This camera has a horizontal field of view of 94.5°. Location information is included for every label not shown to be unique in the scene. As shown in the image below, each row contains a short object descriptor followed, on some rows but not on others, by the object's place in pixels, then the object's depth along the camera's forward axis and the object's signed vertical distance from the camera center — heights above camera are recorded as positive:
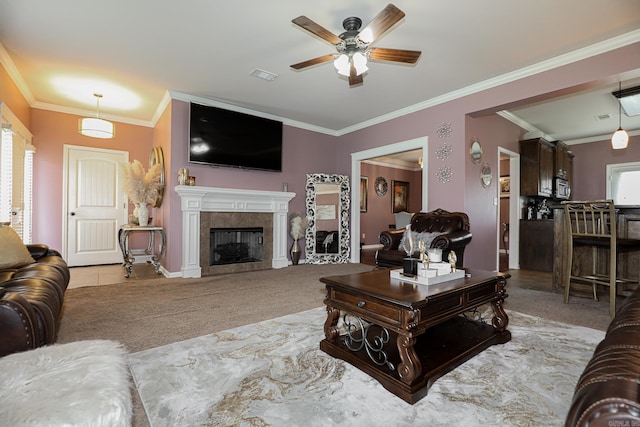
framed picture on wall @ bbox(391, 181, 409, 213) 8.82 +0.54
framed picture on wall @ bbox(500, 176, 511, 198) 7.30 +0.74
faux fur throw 0.76 -0.52
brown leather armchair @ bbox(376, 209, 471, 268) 3.14 -0.23
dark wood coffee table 1.48 -0.69
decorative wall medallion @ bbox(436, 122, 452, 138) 4.19 +1.21
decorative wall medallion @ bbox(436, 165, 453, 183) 4.19 +0.59
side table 4.13 -0.46
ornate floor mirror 5.56 -0.10
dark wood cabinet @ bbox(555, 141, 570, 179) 5.58 +1.09
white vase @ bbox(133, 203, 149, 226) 4.42 -0.04
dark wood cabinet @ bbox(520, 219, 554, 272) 4.95 -0.50
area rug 1.31 -0.90
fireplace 4.22 -0.12
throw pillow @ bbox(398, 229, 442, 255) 3.56 -0.28
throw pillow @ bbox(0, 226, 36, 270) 2.34 -0.34
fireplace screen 4.64 -0.53
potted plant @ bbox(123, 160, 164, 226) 4.35 +0.40
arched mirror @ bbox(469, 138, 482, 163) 4.15 +0.92
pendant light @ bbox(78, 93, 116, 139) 4.15 +1.19
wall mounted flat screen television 4.37 +1.16
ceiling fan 2.32 +1.42
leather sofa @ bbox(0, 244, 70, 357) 1.32 -0.49
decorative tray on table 1.80 -0.39
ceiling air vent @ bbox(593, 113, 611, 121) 4.94 +1.70
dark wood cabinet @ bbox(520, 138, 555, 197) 5.09 +0.86
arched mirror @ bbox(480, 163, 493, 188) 4.39 +0.60
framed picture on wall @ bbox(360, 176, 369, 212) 8.10 +0.55
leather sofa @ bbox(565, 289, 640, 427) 0.55 -0.36
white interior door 4.93 +0.11
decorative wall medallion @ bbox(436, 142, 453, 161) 4.18 +0.92
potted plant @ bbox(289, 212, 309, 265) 5.31 -0.34
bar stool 2.74 -0.24
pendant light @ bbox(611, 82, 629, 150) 4.21 +1.11
